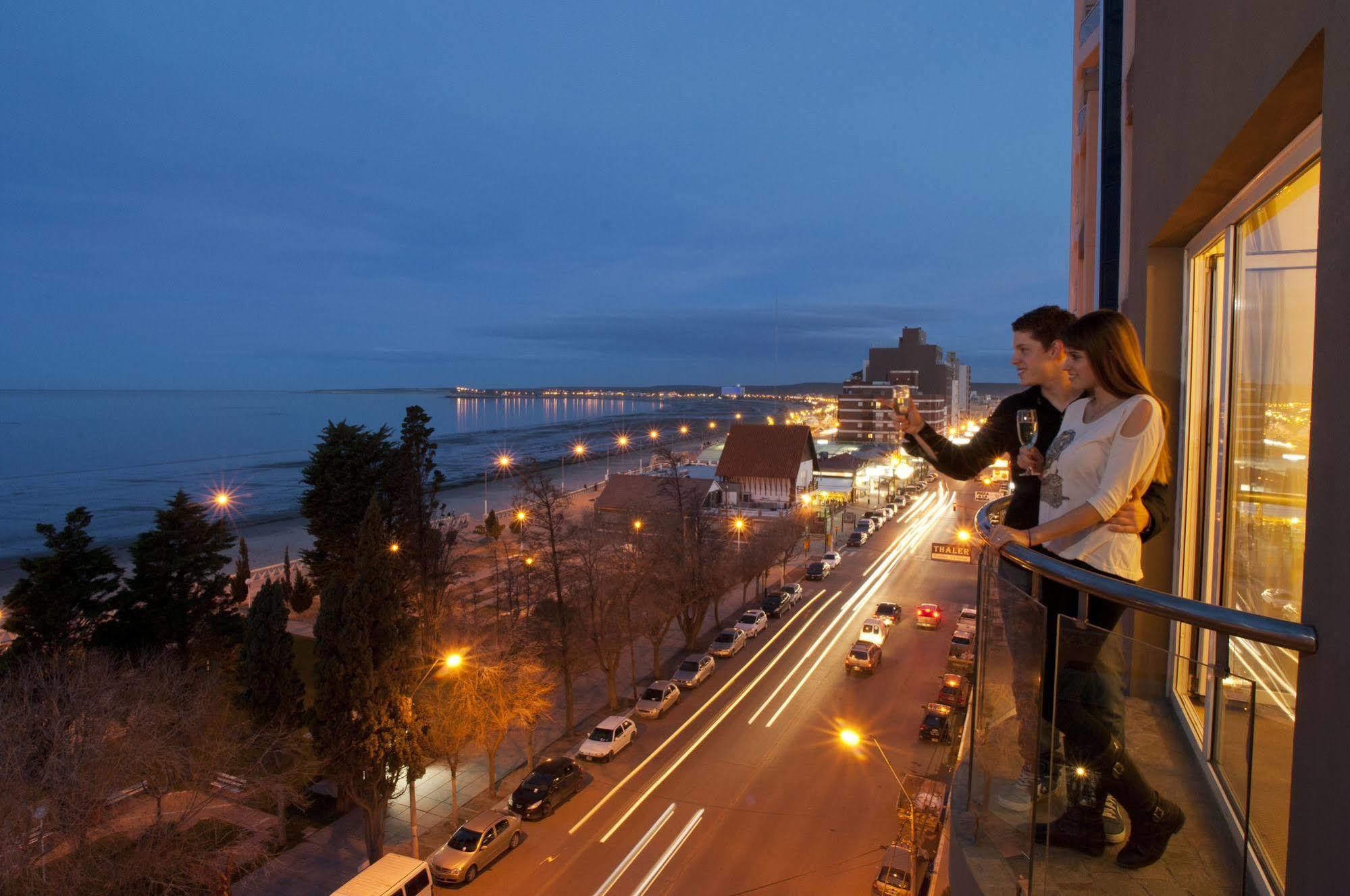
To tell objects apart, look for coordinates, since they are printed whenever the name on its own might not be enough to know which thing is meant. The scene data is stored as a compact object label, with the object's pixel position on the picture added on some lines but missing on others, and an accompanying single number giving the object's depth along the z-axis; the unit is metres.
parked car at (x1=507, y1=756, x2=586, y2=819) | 13.59
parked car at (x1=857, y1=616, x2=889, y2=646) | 21.59
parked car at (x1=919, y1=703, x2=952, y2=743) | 16.02
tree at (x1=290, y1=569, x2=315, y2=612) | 26.39
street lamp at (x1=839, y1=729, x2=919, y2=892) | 10.27
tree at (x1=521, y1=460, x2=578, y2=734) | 17.62
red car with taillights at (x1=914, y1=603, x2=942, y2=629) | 23.81
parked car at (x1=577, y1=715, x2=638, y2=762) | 15.70
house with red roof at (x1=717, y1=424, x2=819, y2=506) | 42.59
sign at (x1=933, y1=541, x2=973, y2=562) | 18.09
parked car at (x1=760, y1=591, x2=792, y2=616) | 25.67
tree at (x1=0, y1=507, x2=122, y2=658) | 16.25
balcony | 2.04
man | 2.44
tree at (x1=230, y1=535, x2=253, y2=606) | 24.03
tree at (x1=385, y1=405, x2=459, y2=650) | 20.86
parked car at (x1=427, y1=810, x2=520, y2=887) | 11.55
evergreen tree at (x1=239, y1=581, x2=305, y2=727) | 14.80
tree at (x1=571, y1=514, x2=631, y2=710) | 18.52
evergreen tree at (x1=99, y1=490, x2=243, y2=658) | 18.28
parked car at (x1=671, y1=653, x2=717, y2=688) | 19.59
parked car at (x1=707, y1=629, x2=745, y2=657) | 21.77
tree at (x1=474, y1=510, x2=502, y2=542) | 35.53
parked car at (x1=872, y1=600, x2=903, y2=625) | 24.27
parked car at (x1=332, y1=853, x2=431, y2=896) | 10.16
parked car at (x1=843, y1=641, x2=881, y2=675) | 19.73
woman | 2.39
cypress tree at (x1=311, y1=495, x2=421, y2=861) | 12.65
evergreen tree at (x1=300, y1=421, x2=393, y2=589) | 24.42
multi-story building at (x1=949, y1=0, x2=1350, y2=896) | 1.86
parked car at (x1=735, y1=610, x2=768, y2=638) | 23.50
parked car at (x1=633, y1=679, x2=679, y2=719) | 17.80
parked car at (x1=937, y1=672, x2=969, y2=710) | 17.36
